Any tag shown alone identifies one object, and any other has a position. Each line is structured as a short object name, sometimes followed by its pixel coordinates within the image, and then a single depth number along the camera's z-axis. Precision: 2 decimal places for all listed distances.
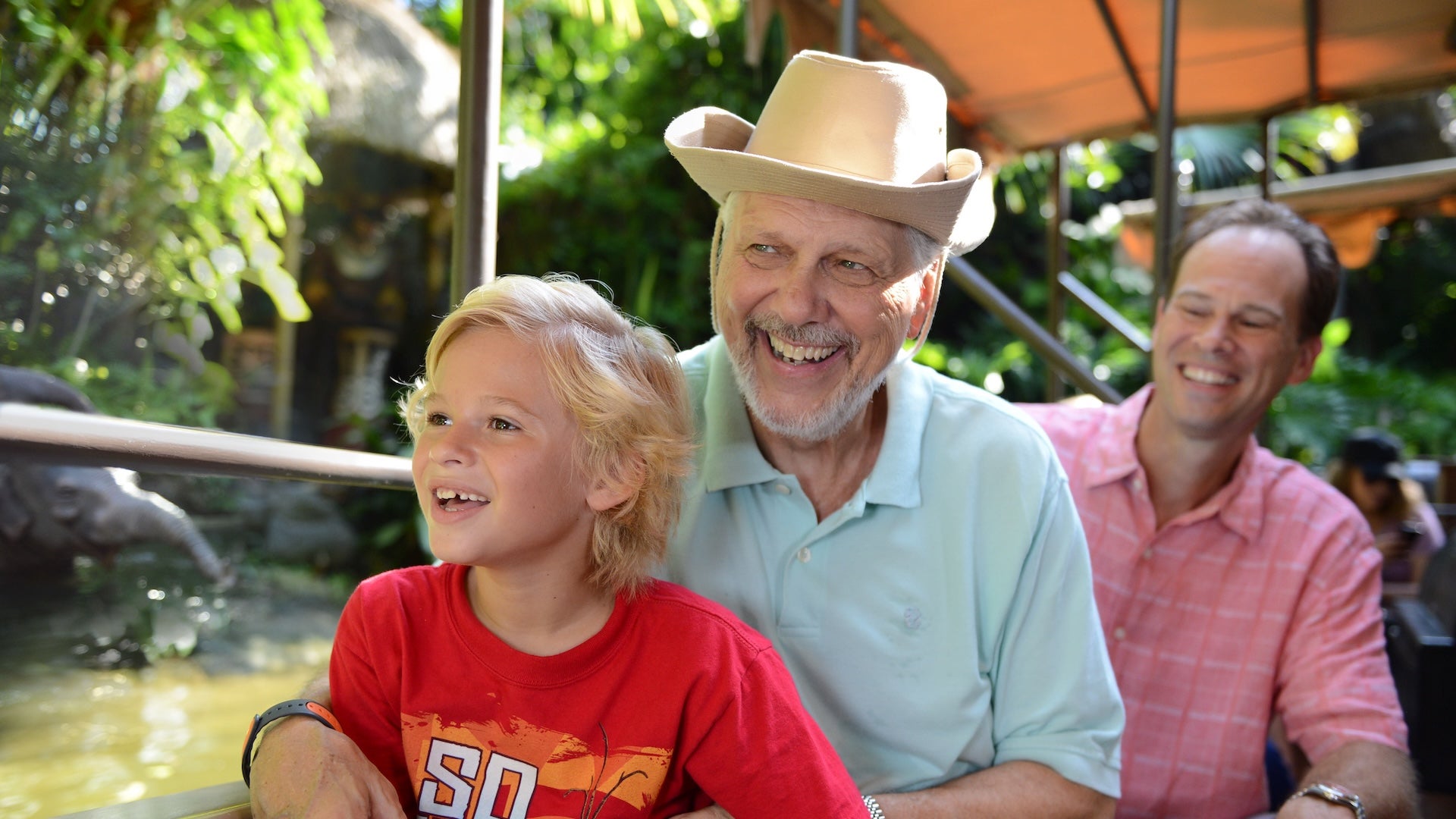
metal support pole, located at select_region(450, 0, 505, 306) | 1.63
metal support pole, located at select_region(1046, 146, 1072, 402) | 4.38
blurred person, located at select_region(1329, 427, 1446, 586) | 4.54
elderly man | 1.63
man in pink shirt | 2.09
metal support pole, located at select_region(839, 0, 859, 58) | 2.29
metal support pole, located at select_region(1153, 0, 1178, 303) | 2.73
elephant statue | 3.05
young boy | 1.33
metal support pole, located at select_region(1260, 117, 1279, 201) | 4.01
